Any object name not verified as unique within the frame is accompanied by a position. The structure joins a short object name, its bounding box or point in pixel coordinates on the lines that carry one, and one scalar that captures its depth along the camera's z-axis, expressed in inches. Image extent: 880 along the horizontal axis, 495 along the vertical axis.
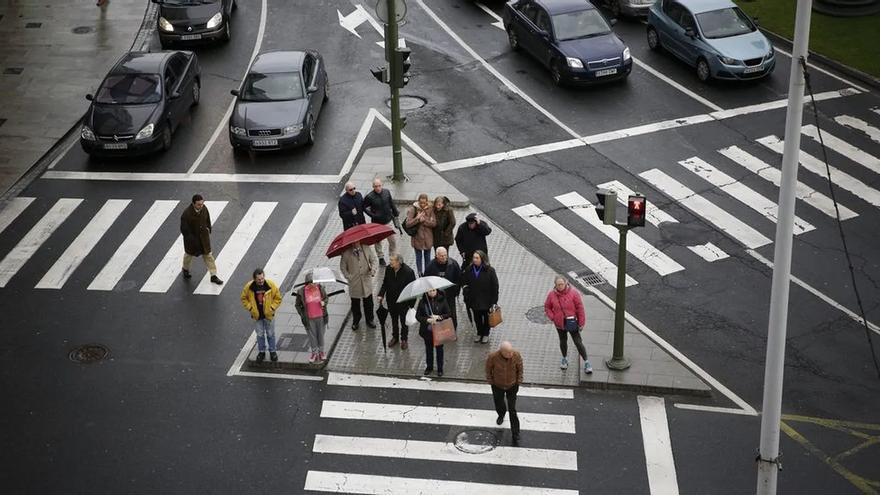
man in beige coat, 733.3
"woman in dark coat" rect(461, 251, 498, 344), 709.3
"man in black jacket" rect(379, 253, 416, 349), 706.8
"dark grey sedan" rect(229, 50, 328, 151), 1007.0
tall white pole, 467.5
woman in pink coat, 682.2
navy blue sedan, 1116.5
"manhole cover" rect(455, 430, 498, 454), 640.4
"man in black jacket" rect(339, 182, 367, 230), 813.2
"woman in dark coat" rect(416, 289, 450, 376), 688.4
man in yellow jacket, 700.0
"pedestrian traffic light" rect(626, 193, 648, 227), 650.8
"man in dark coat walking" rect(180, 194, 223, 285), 804.0
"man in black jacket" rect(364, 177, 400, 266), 810.2
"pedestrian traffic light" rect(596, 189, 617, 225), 659.4
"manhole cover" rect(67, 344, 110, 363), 738.8
